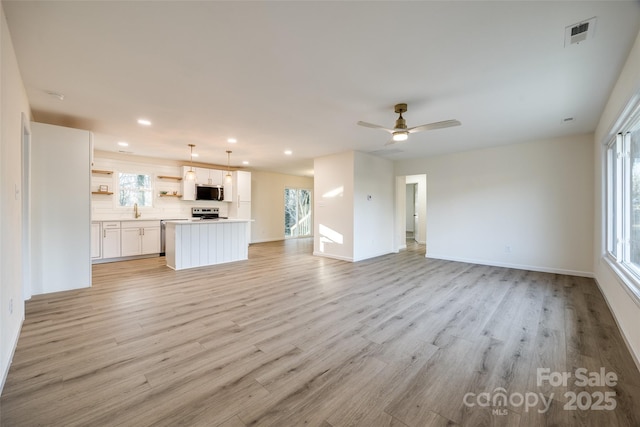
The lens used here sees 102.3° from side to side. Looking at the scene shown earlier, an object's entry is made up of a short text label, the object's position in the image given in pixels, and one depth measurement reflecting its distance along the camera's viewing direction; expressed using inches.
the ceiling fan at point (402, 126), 123.4
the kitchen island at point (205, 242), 201.5
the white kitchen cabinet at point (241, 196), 319.9
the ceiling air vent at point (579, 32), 74.3
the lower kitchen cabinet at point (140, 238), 237.9
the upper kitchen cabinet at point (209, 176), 293.1
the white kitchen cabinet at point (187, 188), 281.9
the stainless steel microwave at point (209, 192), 293.9
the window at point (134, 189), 254.5
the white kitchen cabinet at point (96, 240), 221.7
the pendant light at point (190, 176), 231.0
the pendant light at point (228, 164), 251.2
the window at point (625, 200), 102.3
